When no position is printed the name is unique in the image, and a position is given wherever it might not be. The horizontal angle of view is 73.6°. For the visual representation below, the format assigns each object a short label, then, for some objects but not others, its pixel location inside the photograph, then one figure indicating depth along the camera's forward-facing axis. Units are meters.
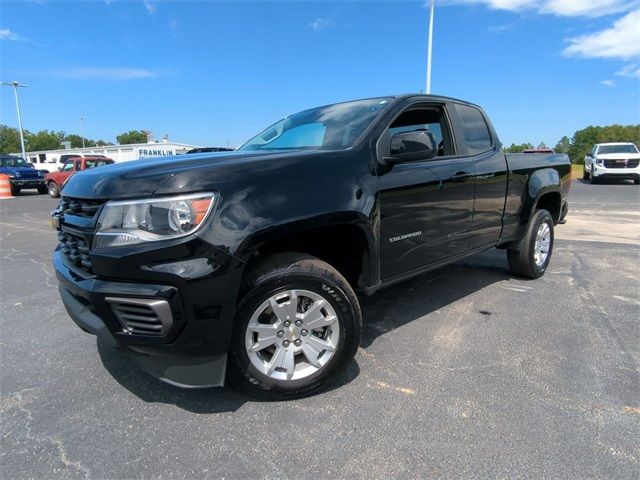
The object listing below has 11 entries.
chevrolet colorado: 2.16
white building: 44.94
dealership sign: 44.94
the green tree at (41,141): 95.38
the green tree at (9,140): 92.81
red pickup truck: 18.34
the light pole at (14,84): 42.09
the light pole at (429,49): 16.37
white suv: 19.09
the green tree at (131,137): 108.81
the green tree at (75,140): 108.31
